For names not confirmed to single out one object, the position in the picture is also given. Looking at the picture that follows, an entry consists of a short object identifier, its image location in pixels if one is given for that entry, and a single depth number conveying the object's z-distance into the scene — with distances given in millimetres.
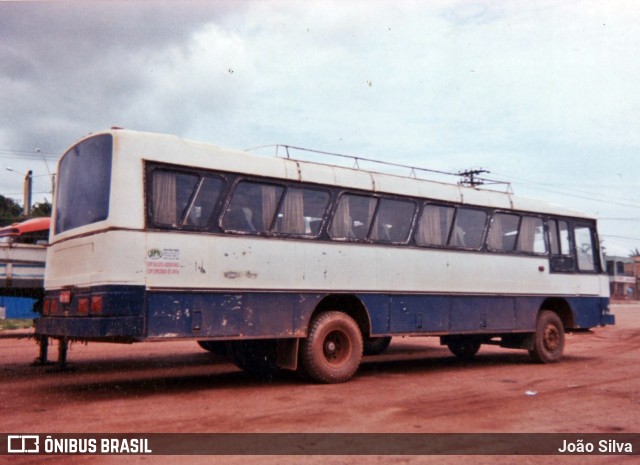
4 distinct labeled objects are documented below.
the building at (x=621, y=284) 81562
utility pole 15305
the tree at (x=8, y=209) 53059
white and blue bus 7766
